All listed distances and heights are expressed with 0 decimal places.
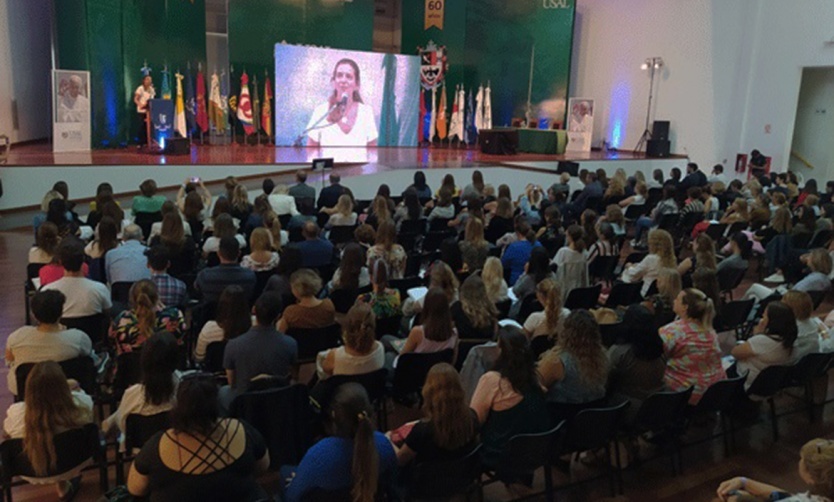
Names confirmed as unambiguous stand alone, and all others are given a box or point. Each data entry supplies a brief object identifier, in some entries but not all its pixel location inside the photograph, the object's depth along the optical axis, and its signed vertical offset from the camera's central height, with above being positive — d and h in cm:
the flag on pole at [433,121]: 1900 +47
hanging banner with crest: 1900 +200
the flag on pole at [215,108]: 1578 +46
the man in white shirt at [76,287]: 433 -107
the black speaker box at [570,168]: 1306 -47
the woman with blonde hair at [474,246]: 603 -96
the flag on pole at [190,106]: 1545 +48
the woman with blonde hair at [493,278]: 488 -99
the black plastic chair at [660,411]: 358 -143
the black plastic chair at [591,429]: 336 -145
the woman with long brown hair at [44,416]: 278 -125
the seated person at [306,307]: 427 -112
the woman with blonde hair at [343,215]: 749 -91
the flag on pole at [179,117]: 1474 +20
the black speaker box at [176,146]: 1286 -39
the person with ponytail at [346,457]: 240 -117
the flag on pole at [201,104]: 1554 +54
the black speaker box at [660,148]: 1730 +0
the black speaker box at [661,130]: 1764 +47
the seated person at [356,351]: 350 -115
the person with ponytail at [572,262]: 582 -102
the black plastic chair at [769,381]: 404 -139
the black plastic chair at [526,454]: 312 -148
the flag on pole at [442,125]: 1899 +36
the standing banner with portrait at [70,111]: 1199 +20
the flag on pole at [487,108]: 1930 +92
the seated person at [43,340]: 351 -115
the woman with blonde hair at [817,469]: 239 -112
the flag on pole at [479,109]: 1938 +88
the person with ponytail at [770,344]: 410 -119
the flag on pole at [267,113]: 1645 +42
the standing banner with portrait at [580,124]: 1831 +55
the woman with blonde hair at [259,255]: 551 -102
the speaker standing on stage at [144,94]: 1412 +64
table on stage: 1708 +5
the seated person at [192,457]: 238 -118
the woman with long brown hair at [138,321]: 378 -111
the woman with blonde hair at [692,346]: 392 -115
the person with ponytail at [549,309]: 424 -105
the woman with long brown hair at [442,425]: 277 -121
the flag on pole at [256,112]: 1644 +43
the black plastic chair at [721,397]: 381 -143
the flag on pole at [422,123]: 1883 +39
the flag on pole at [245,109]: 1623 +47
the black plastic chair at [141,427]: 298 -134
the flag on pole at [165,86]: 1460 +86
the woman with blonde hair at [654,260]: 573 -97
